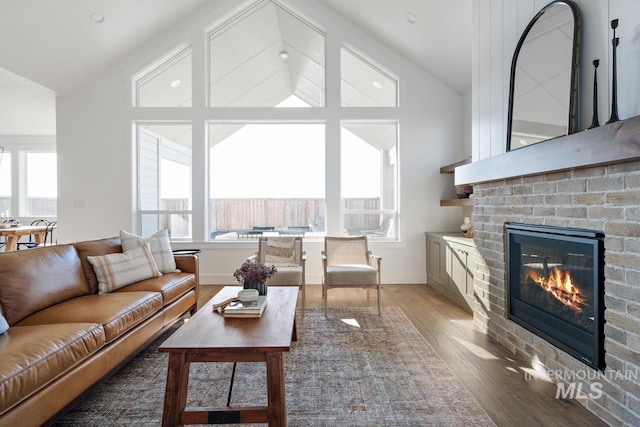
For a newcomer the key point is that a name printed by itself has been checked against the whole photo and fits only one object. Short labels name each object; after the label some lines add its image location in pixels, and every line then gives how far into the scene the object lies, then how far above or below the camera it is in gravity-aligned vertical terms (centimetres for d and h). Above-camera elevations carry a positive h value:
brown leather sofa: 153 -66
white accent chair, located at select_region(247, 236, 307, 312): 418 -51
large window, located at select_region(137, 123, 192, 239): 515 +44
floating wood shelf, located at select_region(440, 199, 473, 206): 428 +10
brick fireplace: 164 -4
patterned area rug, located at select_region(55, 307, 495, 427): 186 -110
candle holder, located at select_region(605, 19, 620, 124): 173 +61
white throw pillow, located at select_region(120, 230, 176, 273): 330 -35
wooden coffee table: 166 -77
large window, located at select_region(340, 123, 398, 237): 518 +46
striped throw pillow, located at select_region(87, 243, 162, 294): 280 -48
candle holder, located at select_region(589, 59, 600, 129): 185 +59
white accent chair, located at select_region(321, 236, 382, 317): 364 -63
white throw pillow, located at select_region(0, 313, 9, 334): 184 -61
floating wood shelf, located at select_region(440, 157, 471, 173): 447 +59
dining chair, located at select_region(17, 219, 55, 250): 597 -27
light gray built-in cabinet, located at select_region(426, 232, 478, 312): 364 -67
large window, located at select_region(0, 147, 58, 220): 743 +65
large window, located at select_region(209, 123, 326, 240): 521 +48
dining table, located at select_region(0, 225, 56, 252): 513 -34
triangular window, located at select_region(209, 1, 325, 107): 509 +222
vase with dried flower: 247 -46
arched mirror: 209 +88
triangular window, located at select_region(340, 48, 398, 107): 509 +186
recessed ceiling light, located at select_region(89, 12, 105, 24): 395 +222
